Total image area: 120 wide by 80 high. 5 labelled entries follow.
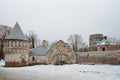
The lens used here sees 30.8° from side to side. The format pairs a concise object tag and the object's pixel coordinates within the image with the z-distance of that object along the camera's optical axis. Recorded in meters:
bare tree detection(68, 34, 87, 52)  74.38
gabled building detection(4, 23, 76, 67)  35.66
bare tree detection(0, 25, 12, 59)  52.51
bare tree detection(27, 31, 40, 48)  60.04
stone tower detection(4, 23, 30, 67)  35.50
